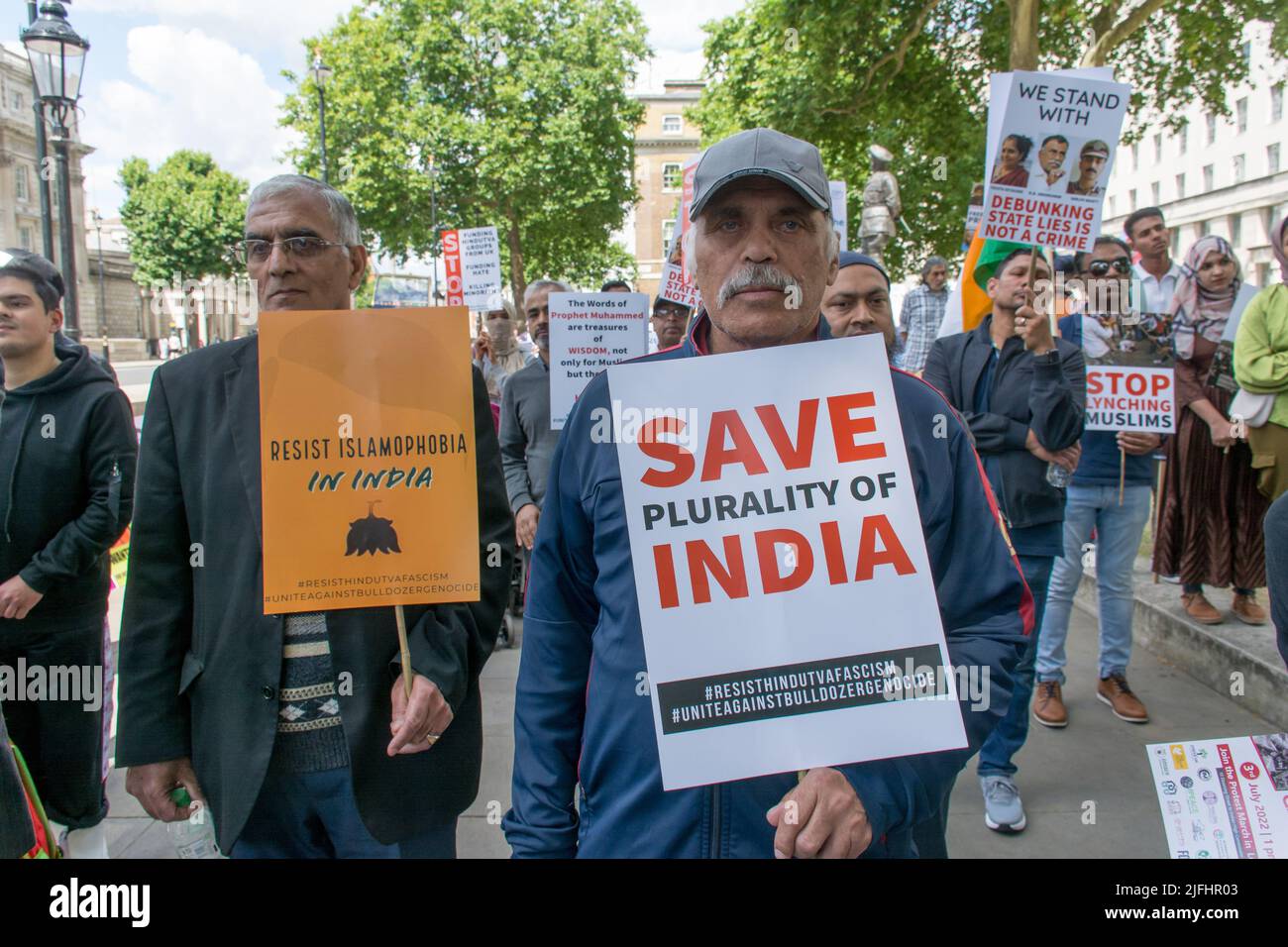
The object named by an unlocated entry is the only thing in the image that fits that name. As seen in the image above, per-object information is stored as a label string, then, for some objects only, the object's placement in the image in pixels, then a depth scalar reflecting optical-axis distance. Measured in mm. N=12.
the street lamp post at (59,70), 7973
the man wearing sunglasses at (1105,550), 4613
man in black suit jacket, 1994
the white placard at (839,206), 7023
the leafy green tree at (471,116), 34281
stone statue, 11109
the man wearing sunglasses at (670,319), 6375
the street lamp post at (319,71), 20420
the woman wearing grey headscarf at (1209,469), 5430
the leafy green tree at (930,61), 16453
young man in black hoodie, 3127
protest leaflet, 1570
